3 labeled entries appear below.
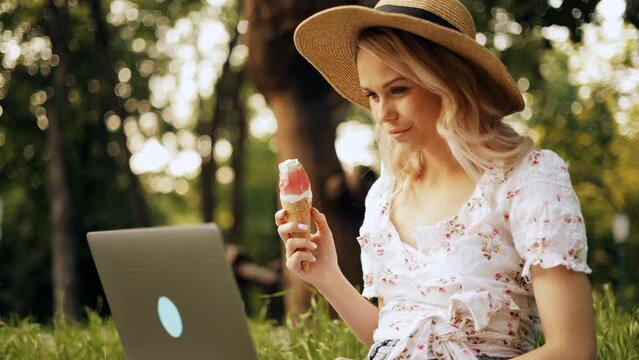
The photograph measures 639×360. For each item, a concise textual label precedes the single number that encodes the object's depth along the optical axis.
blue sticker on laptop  2.50
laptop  2.27
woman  2.40
